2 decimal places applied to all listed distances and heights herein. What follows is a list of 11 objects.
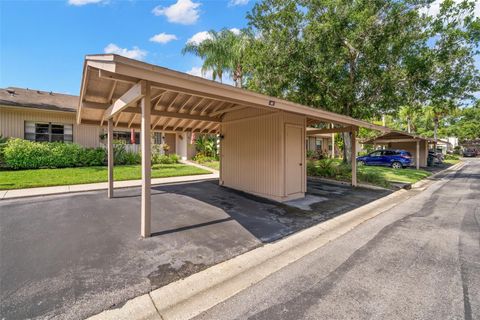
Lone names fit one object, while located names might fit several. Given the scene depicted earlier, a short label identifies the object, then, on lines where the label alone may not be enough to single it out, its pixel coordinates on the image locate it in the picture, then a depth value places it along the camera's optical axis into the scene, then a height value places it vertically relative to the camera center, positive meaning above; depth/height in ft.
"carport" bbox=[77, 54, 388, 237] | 12.40 +3.95
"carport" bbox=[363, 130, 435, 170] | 54.08 +3.94
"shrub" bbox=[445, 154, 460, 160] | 102.94 -0.98
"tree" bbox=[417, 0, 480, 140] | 34.88 +16.72
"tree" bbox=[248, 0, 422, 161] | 35.65 +18.16
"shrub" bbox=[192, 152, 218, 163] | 54.85 -0.36
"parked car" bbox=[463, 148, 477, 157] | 134.40 +1.74
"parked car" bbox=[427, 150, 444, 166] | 67.21 -0.94
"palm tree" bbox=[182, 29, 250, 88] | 56.24 +27.47
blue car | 57.20 -0.54
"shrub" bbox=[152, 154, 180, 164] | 49.34 -0.52
